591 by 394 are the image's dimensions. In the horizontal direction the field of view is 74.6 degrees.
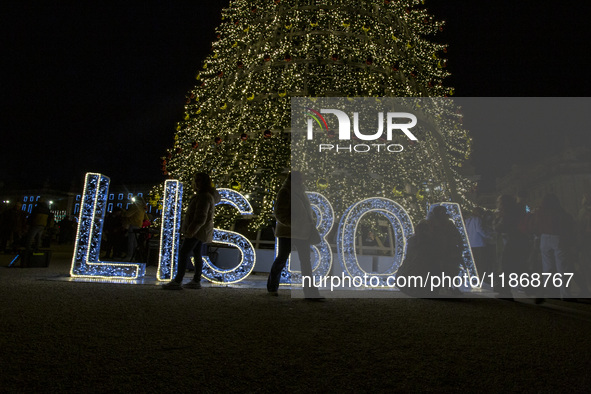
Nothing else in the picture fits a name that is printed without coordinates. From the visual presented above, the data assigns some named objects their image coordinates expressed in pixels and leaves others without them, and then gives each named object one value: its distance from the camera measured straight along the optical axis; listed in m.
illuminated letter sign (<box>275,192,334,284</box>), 6.75
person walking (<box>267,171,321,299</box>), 5.59
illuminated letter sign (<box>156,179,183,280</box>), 6.64
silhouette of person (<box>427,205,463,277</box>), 6.52
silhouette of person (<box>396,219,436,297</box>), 6.38
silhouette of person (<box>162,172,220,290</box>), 5.93
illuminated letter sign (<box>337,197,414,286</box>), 6.73
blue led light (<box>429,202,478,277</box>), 6.75
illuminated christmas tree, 11.95
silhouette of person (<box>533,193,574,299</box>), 6.70
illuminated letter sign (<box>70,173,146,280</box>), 6.61
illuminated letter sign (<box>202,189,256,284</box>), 6.78
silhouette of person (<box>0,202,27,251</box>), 13.42
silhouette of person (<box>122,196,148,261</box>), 10.31
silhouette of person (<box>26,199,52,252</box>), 9.71
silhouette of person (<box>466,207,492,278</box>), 7.73
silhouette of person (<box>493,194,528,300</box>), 6.53
